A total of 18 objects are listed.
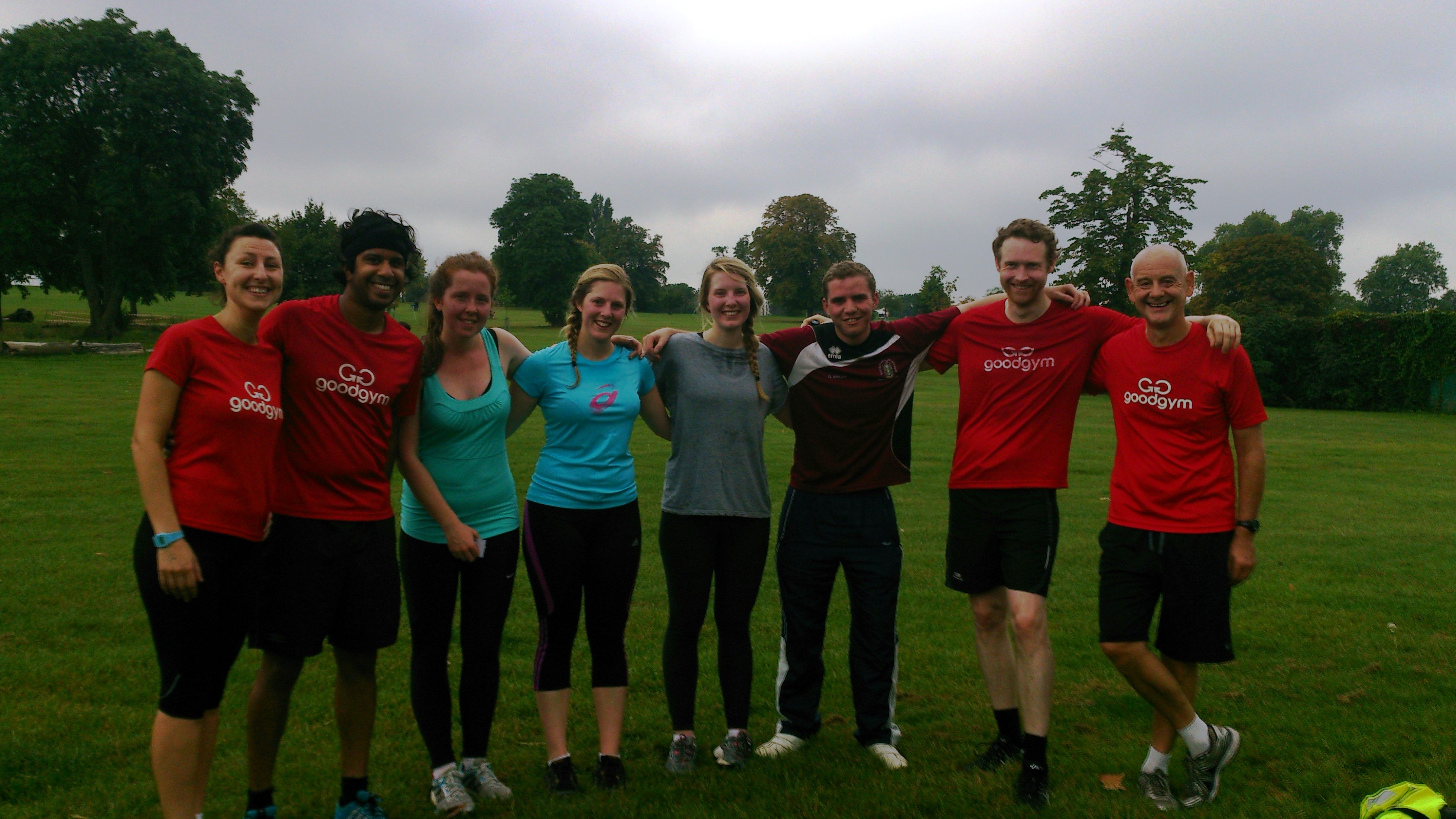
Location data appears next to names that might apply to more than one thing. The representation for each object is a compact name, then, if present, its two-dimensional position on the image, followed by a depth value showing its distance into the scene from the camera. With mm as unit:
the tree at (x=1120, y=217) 43781
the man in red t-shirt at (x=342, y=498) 3564
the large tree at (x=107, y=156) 37719
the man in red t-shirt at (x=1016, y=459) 4387
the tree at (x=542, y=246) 75062
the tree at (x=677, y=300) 93062
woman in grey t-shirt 4492
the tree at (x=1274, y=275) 63906
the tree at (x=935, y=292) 54156
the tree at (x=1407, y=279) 104875
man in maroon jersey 4691
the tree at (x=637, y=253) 102281
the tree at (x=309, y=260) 48406
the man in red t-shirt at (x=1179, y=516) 4125
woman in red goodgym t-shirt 3166
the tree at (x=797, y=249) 78375
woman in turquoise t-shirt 4266
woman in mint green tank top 4016
